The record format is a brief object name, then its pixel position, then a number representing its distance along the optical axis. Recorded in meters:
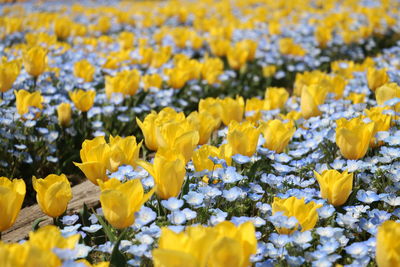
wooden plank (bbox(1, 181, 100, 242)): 5.01
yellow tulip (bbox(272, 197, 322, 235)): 3.80
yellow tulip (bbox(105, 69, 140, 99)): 7.14
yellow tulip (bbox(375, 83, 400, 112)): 6.16
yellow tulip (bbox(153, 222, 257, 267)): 2.74
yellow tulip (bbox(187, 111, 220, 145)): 5.21
